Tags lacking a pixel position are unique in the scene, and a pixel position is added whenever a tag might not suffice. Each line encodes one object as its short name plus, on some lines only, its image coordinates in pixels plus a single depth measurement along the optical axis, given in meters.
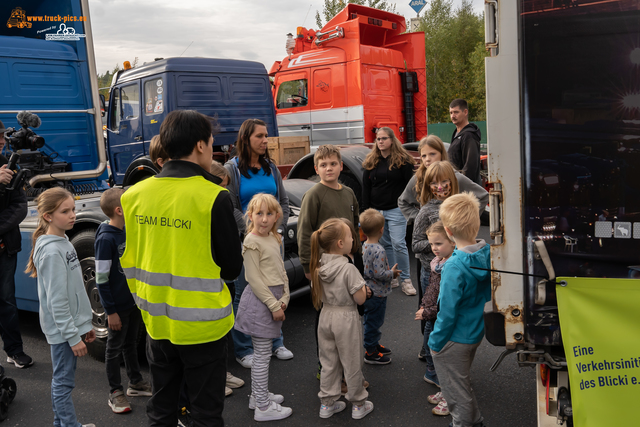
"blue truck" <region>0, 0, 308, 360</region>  4.45
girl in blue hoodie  2.88
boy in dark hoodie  3.25
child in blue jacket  2.54
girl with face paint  3.62
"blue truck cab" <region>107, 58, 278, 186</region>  7.88
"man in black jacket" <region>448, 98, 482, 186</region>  5.53
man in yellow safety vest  2.19
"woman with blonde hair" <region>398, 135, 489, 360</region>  4.00
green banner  1.95
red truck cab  9.89
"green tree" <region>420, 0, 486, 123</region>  23.89
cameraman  3.94
